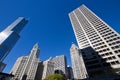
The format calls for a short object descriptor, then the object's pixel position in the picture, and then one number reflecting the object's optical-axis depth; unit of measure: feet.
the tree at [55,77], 105.20
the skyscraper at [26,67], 267.83
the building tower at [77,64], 259.80
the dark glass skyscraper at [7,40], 265.77
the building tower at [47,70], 303.33
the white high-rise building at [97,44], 109.76
